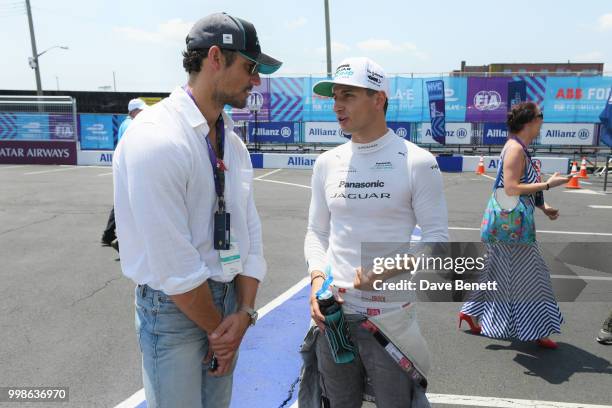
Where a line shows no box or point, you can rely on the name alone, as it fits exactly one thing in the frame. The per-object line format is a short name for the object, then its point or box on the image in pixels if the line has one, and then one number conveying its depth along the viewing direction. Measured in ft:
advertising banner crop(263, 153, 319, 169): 62.85
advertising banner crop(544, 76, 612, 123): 64.39
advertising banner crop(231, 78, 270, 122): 66.08
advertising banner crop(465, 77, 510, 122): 65.16
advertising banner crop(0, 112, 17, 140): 64.59
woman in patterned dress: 12.38
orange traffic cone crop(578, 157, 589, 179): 50.44
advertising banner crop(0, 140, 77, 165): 64.18
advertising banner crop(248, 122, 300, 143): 69.05
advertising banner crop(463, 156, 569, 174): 57.19
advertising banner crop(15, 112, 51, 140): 64.39
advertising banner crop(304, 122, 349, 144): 68.95
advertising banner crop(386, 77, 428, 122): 67.15
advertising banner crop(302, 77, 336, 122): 68.44
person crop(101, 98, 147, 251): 20.52
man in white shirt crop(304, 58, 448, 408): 7.04
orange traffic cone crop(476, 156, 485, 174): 56.53
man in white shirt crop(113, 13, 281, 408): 5.06
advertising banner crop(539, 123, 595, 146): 64.39
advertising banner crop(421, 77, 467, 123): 66.44
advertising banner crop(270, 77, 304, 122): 69.21
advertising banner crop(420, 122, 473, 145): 66.23
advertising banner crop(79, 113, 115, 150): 71.67
